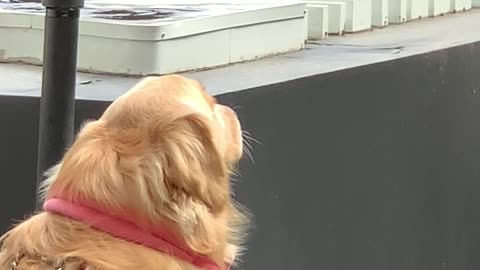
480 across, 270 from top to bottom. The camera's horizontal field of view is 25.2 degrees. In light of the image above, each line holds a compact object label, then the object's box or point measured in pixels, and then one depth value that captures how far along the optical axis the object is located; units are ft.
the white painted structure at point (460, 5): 23.17
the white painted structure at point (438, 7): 22.20
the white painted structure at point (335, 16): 18.40
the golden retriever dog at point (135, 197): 7.93
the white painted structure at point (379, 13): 20.06
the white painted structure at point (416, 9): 21.26
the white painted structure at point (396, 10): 20.80
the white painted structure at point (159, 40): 12.86
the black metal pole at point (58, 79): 9.51
